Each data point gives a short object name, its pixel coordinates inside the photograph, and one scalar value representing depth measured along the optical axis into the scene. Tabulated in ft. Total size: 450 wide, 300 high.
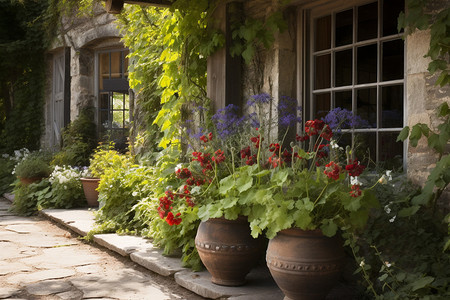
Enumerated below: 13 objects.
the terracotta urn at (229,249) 11.88
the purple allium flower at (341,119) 12.82
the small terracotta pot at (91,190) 24.39
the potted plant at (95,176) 23.90
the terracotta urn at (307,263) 10.20
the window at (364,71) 13.23
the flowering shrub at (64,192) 24.68
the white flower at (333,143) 11.18
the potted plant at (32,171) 26.91
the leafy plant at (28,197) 24.94
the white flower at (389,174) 11.52
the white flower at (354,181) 10.55
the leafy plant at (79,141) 29.37
